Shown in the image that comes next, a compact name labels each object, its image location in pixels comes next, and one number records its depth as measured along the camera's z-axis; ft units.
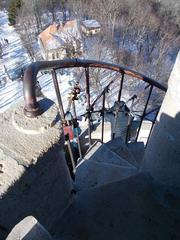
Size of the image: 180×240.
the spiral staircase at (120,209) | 6.00
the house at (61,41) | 45.41
